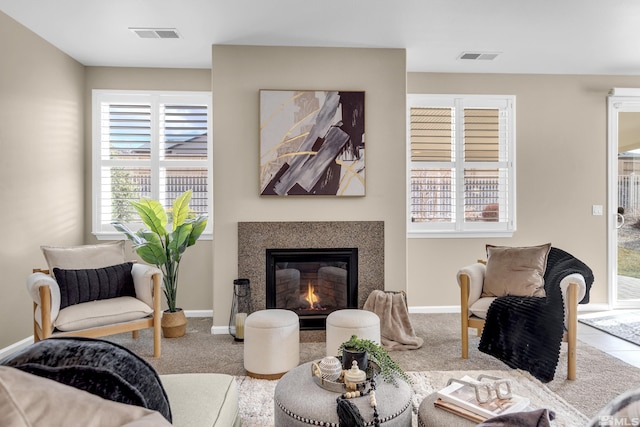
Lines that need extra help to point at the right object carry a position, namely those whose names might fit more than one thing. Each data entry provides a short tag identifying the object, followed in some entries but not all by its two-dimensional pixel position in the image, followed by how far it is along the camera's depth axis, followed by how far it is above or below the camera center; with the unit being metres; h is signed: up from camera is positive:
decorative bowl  1.82 -0.81
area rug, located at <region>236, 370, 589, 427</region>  2.24 -1.18
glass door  4.64 +0.16
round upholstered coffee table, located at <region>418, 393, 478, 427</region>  1.52 -0.83
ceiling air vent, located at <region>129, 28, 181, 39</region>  3.44 +1.63
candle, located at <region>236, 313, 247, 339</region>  3.58 -1.04
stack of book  1.52 -0.77
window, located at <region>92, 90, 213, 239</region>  4.39 +0.72
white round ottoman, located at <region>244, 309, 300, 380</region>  2.80 -0.97
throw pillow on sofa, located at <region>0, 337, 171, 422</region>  1.00 -0.42
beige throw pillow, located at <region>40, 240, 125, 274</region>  3.10 -0.36
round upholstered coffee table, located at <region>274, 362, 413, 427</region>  1.67 -0.86
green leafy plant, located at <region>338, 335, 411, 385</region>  1.95 -0.76
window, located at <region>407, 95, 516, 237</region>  4.49 +0.56
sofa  0.83 -0.43
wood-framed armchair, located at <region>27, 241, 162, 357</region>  2.81 -0.64
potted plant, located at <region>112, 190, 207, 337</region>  3.63 -0.25
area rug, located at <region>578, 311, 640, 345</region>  3.73 -1.15
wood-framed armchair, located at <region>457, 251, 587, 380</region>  2.77 -0.70
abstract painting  3.77 +0.69
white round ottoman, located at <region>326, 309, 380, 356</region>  2.89 -0.86
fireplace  3.79 -0.66
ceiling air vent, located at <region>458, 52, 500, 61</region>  3.99 +1.65
